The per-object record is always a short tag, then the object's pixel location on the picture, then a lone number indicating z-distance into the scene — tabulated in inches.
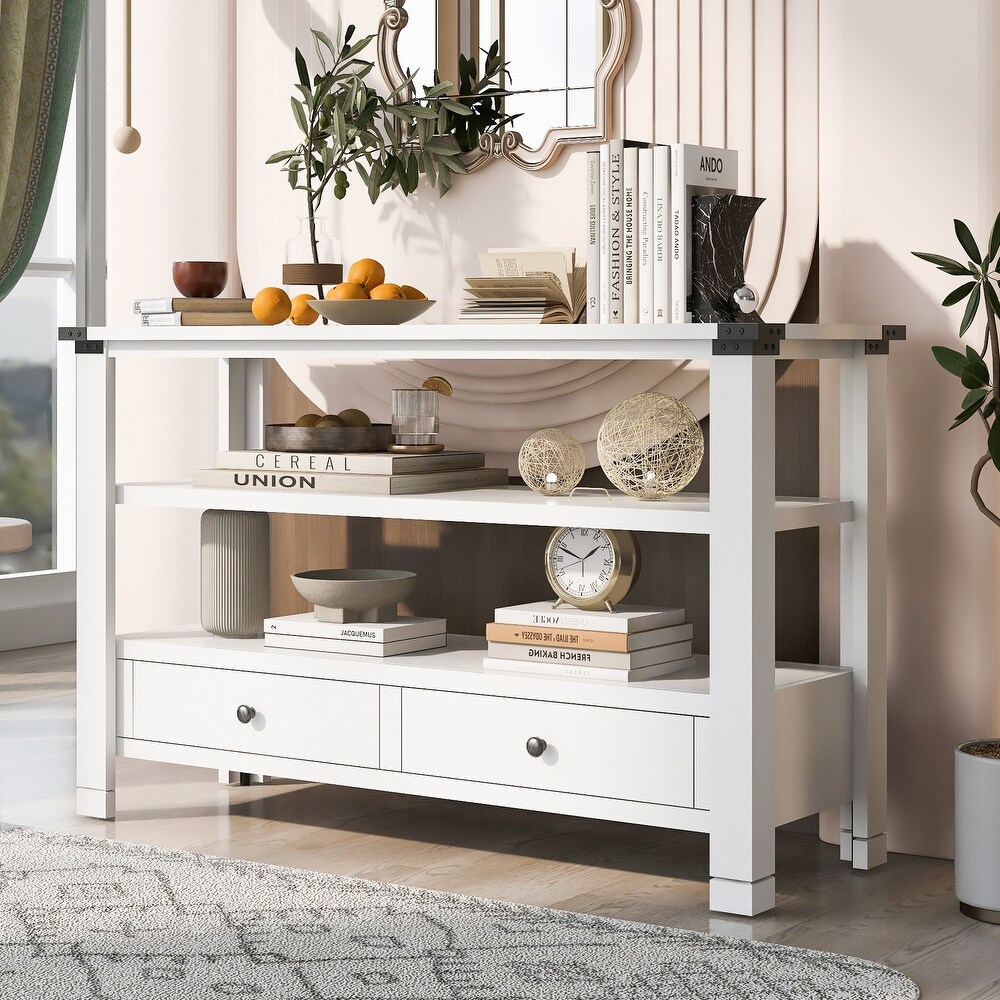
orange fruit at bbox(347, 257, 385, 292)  186.2
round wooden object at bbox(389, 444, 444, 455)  184.6
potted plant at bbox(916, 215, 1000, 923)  149.3
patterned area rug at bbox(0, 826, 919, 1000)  129.4
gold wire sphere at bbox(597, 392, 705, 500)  164.7
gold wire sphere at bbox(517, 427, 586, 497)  174.2
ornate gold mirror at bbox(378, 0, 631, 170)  187.6
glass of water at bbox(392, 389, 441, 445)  185.3
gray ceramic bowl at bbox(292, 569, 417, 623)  182.5
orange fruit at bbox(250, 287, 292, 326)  185.0
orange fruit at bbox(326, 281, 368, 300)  182.1
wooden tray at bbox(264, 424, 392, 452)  186.8
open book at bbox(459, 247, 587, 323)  173.4
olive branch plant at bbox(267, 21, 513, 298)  195.9
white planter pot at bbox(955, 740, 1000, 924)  148.8
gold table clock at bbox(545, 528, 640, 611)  169.2
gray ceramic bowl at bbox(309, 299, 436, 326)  180.2
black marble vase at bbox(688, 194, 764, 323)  158.2
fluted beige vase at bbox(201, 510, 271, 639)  193.6
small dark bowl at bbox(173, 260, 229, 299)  193.6
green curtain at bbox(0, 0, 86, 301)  271.8
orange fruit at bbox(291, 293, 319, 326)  188.2
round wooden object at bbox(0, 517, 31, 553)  228.0
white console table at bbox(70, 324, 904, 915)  150.3
